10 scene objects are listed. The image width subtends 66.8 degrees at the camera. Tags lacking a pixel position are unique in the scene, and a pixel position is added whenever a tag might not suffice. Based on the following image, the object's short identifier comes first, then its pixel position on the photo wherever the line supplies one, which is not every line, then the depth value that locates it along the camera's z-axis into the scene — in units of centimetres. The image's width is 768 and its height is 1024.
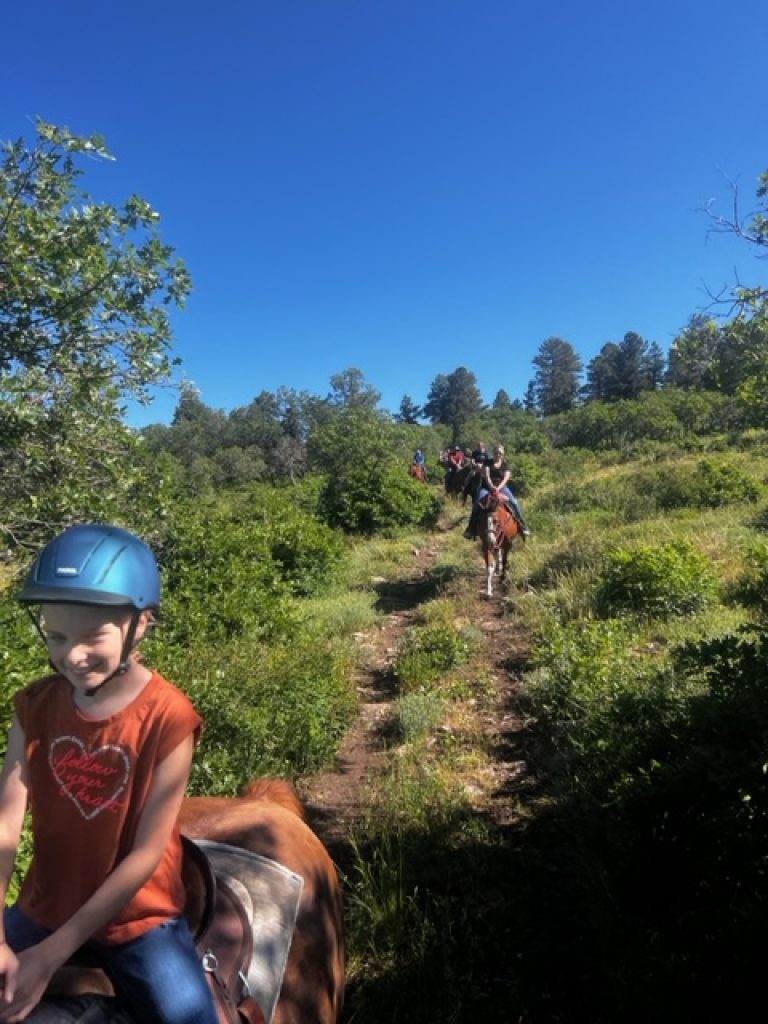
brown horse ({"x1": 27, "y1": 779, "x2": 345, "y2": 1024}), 221
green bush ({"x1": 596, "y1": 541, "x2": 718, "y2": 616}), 680
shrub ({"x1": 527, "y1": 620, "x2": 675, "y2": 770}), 395
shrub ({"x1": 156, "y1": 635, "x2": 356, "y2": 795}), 447
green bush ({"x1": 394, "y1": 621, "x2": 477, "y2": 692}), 630
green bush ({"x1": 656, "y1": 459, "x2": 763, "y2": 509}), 1292
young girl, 153
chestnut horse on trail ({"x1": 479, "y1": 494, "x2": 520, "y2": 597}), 967
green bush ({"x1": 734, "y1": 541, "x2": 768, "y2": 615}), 600
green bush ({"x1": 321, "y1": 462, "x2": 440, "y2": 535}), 1642
